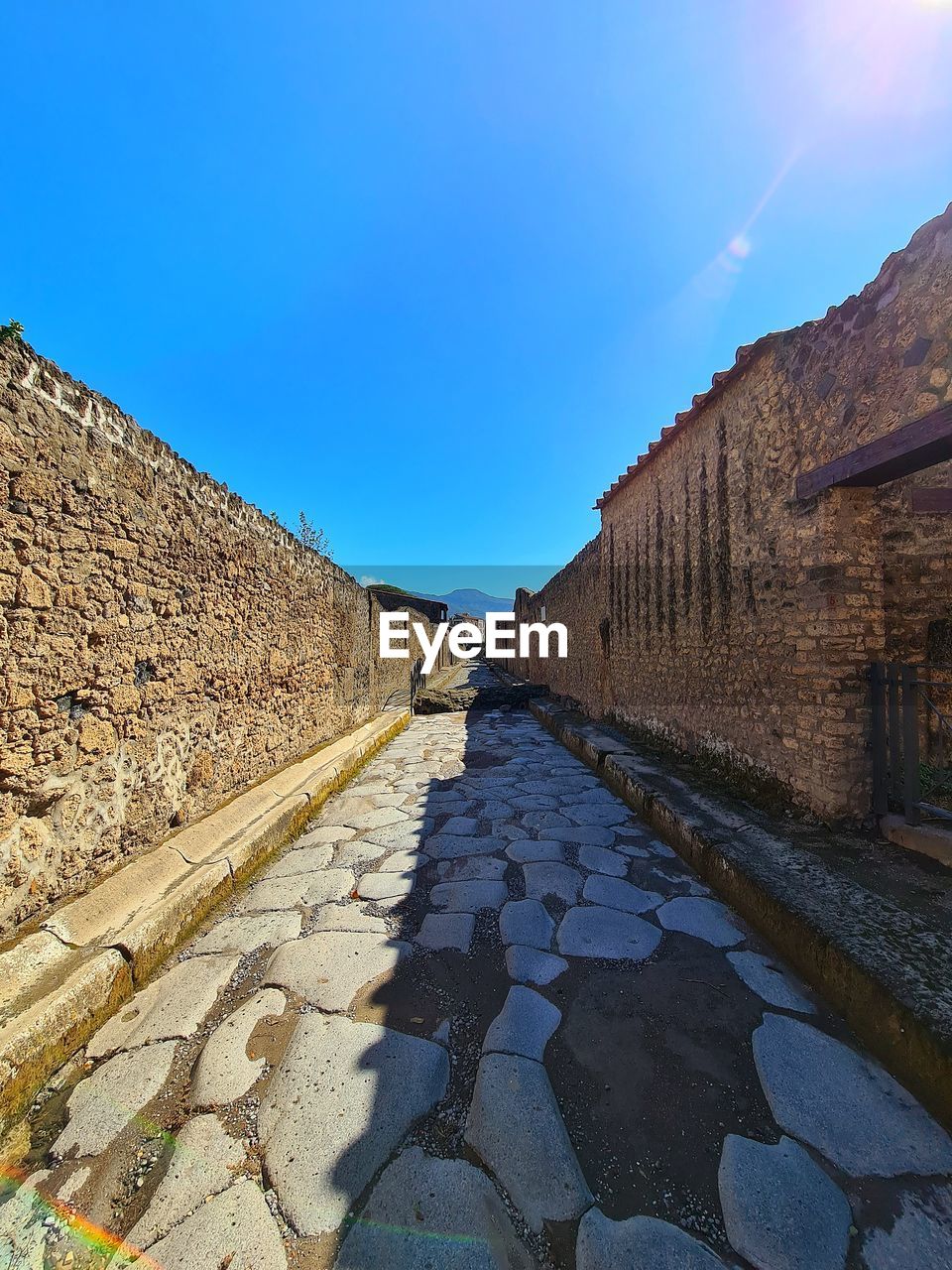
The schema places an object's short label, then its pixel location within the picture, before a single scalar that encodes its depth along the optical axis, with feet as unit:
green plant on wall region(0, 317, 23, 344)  6.46
